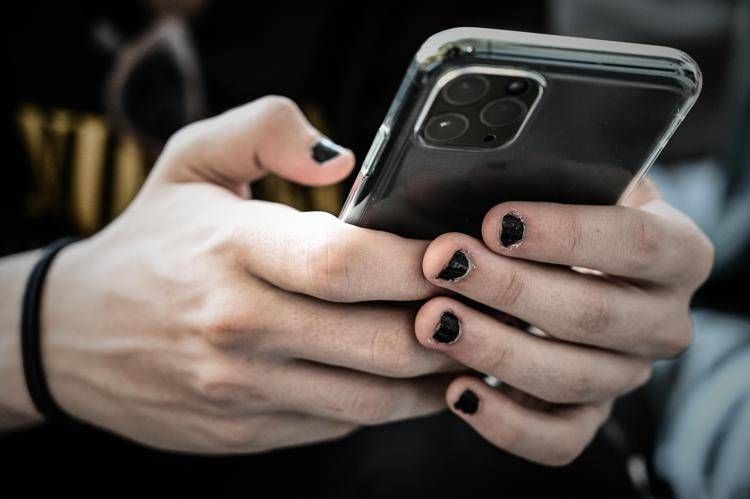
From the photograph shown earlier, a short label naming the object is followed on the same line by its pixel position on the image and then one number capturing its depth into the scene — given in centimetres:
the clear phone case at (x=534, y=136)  34
